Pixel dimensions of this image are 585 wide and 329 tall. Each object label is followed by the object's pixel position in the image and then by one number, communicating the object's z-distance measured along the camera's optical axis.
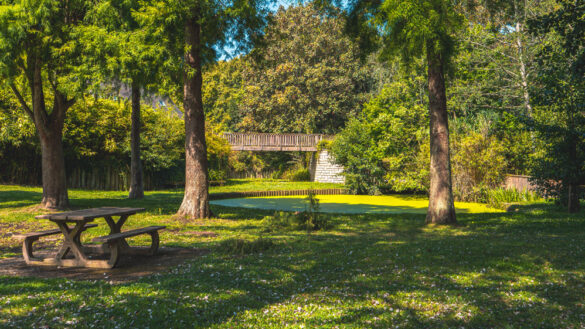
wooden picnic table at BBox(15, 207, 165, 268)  6.17
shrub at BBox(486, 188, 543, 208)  16.91
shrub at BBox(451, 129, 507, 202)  17.91
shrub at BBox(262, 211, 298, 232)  10.86
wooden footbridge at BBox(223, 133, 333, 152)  35.34
